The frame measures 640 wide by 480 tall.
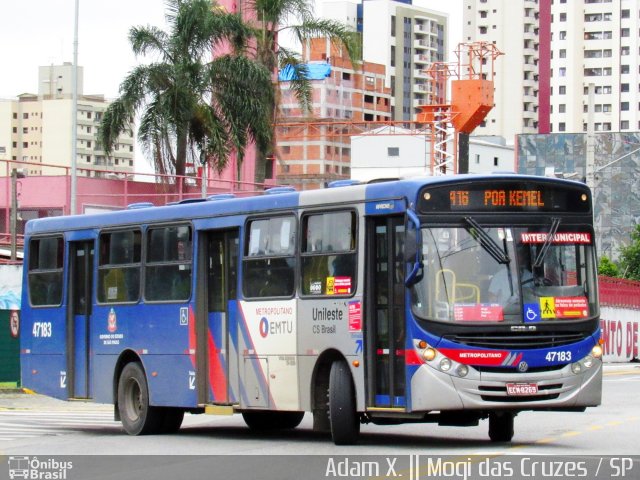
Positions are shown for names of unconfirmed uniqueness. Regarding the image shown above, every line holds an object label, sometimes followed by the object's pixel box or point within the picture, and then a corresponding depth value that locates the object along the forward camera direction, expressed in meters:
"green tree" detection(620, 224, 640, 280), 95.56
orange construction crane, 93.88
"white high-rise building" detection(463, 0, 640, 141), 178.00
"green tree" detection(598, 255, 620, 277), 93.31
